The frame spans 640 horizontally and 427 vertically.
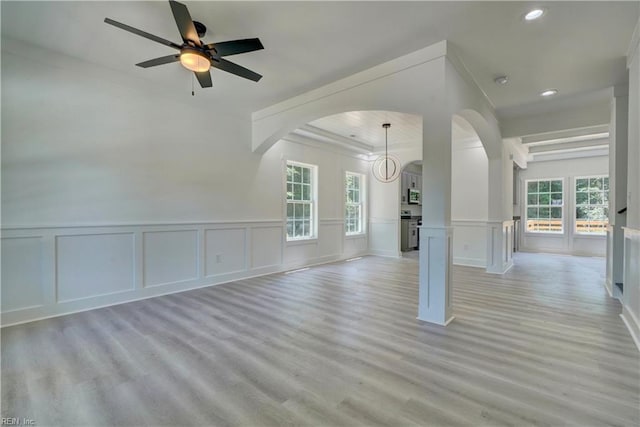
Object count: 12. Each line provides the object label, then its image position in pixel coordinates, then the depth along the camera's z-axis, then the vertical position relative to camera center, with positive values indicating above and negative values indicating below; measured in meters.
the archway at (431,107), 2.79 +1.11
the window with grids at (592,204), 7.34 +0.21
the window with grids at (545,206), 7.93 +0.19
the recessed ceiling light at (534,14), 2.29 +1.64
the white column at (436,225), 2.81 -0.13
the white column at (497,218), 5.18 -0.11
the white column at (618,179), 3.58 +0.44
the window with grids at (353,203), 7.12 +0.23
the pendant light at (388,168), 6.84 +1.12
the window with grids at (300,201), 5.76 +0.22
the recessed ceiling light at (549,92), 3.85 +1.67
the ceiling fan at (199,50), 2.06 +1.35
